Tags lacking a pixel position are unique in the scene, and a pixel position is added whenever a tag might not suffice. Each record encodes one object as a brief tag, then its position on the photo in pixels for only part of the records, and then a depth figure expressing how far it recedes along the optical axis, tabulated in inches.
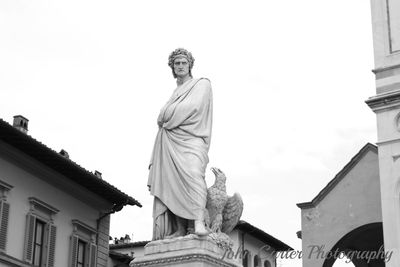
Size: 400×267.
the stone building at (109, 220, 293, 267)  1790.1
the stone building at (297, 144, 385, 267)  1034.1
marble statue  413.4
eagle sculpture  416.8
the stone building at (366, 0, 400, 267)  888.5
